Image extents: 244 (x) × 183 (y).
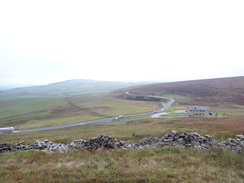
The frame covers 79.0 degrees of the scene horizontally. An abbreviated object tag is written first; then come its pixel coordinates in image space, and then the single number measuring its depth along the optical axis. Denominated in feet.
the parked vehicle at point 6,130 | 211.20
